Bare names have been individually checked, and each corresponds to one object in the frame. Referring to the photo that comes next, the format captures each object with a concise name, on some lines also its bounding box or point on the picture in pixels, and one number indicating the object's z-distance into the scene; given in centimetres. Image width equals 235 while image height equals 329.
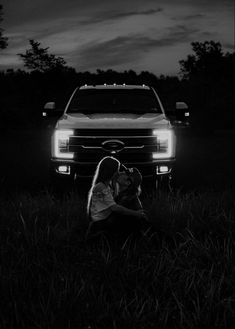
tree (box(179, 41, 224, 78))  8494
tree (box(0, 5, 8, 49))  3725
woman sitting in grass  527
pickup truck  825
